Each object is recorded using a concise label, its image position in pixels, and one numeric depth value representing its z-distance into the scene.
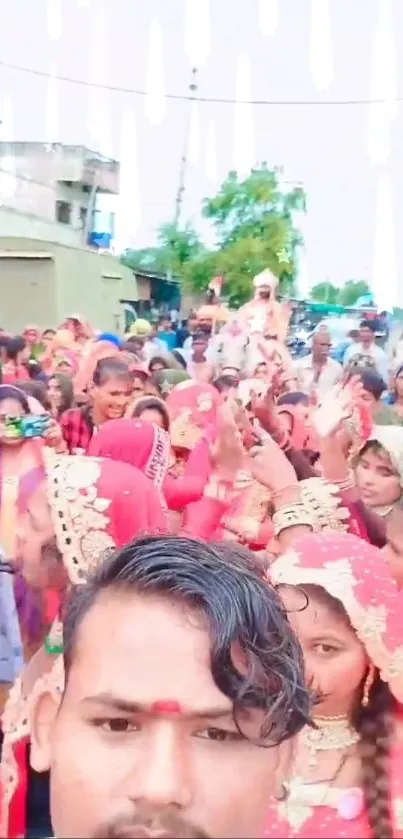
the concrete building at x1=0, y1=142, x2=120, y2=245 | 8.77
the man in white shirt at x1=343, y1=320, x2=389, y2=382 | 4.57
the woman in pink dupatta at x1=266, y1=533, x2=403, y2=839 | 1.24
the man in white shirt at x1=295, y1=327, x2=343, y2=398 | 4.28
